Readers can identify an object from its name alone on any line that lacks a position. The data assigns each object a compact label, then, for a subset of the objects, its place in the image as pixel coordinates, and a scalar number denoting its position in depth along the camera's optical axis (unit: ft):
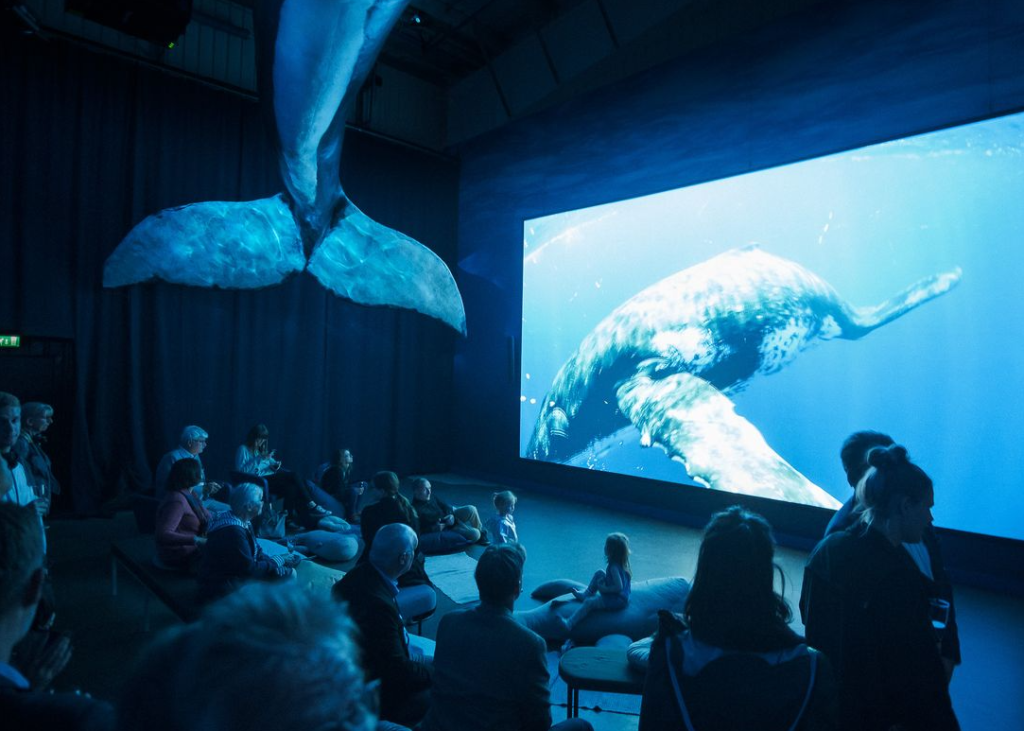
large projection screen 15.19
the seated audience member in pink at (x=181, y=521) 11.41
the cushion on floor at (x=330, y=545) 15.97
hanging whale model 10.94
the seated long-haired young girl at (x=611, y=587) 10.96
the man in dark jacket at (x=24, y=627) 2.72
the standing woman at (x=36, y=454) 13.12
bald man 7.17
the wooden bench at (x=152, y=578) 9.77
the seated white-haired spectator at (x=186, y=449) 15.49
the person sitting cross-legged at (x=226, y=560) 9.45
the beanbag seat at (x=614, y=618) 10.94
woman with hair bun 5.32
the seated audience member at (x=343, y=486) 19.61
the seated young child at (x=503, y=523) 14.90
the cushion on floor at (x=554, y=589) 13.67
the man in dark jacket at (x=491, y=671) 5.74
